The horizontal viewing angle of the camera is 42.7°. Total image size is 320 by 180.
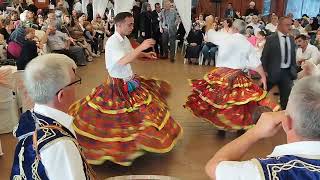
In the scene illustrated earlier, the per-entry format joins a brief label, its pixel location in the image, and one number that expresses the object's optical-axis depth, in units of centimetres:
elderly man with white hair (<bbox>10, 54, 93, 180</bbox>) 145
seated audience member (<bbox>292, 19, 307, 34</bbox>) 936
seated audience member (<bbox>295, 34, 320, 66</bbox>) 632
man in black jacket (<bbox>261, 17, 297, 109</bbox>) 463
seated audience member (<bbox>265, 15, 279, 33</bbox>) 977
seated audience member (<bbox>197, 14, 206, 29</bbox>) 1057
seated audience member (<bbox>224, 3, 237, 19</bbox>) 1291
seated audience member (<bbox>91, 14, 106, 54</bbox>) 1043
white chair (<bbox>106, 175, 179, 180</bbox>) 190
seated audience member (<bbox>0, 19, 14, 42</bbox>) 679
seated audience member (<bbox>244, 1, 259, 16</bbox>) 1316
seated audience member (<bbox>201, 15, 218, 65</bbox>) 913
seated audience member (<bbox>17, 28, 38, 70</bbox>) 507
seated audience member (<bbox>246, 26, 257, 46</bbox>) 807
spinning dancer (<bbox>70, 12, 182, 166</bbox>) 351
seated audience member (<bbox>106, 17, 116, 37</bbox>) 1167
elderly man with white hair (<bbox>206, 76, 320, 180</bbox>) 109
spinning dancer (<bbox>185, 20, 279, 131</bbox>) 431
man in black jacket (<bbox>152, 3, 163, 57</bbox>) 1004
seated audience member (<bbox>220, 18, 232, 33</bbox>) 577
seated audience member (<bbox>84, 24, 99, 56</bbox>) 980
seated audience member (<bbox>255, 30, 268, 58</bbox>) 759
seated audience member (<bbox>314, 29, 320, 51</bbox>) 719
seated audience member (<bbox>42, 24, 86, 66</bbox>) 748
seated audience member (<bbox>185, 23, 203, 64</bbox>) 934
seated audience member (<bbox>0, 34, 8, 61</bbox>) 592
